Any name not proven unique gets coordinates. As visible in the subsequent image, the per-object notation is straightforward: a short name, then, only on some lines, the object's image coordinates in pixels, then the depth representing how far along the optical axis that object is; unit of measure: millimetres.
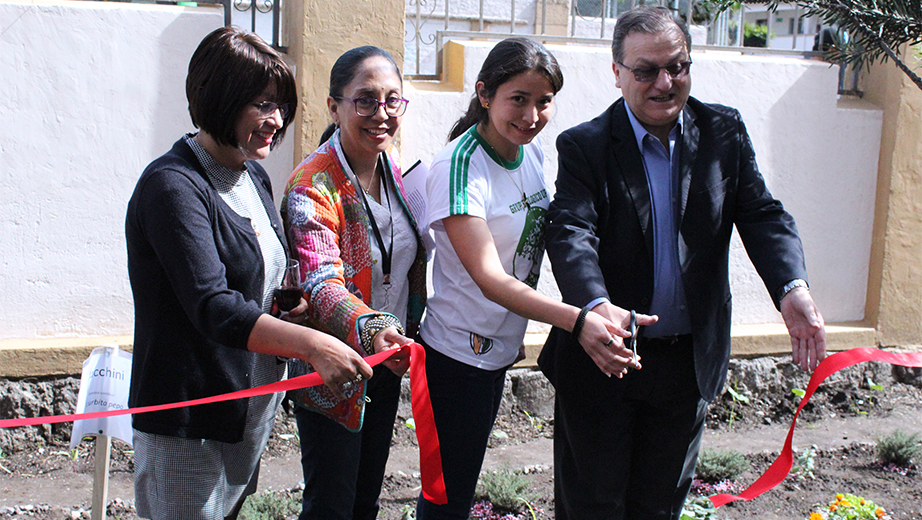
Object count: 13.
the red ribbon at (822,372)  2877
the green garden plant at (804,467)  4582
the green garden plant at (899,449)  4656
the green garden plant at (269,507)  3777
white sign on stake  2857
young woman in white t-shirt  2660
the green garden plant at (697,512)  3356
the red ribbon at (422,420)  2434
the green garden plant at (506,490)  4023
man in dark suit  2549
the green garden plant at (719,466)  4445
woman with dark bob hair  2125
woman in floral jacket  2457
